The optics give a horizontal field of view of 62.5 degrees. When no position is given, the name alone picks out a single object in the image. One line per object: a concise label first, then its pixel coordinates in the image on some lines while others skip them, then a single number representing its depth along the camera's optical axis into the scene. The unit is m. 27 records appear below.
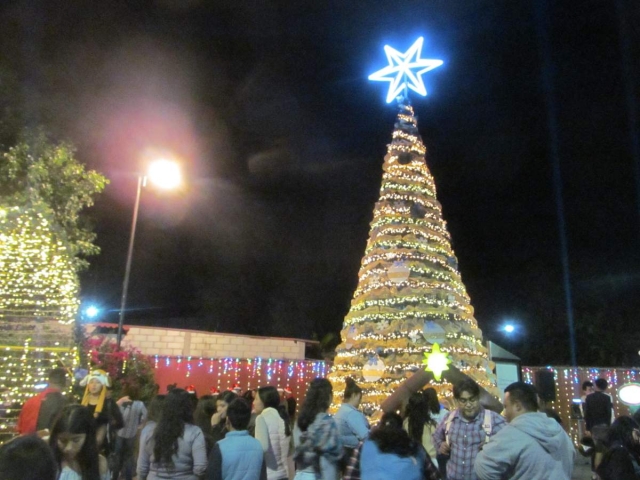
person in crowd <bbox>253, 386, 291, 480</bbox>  4.96
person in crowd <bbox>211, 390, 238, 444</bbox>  5.87
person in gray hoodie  3.34
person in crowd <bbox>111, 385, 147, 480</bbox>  7.14
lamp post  12.30
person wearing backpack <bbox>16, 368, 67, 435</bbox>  5.62
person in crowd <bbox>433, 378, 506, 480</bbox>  4.39
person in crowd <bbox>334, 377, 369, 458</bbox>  4.77
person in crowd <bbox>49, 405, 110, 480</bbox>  3.11
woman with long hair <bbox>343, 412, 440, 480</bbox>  3.24
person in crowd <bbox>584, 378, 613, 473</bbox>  8.35
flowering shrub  13.47
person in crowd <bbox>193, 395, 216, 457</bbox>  6.27
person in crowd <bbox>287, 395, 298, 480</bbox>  9.65
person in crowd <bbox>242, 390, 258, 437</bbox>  6.24
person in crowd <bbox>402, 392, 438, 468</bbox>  5.23
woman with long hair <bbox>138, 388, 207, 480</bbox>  4.09
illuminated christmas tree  12.69
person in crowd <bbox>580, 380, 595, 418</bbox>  9.15
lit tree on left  8.75
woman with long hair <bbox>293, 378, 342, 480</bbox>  4.18
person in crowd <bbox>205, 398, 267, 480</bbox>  3.89
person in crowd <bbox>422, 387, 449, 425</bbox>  5.69
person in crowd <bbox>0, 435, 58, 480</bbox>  2.10
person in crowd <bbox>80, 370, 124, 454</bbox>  5.84
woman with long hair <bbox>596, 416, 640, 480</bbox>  4.25
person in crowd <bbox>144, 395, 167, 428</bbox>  5.69
